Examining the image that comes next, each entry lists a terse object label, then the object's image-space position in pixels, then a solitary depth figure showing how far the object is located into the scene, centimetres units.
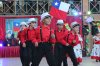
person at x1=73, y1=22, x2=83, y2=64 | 1473
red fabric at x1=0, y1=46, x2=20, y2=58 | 2220
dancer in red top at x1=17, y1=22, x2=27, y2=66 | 1167
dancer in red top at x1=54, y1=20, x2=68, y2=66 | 1138
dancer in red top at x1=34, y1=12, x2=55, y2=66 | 1008
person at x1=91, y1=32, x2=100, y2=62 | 1831
